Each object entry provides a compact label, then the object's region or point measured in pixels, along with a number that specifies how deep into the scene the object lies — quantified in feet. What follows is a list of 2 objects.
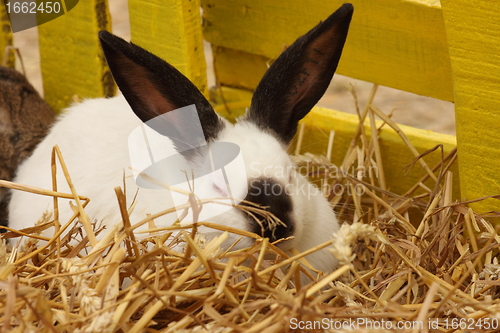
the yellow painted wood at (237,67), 10.23
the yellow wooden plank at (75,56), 9.62
